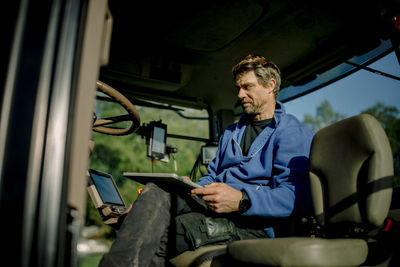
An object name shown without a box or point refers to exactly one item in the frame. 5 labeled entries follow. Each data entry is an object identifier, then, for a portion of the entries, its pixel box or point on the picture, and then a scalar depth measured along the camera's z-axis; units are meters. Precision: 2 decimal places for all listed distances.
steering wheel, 1.46
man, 1.14
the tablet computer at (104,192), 1.83
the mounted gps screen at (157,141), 2.31
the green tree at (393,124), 12.20
